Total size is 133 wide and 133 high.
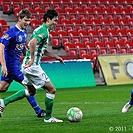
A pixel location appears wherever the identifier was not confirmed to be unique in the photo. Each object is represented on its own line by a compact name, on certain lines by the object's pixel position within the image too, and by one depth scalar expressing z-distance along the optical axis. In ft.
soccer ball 53.21
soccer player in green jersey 54.13
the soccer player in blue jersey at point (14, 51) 57.57
